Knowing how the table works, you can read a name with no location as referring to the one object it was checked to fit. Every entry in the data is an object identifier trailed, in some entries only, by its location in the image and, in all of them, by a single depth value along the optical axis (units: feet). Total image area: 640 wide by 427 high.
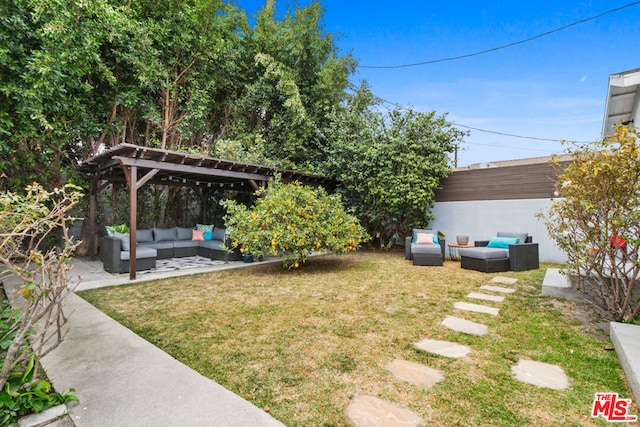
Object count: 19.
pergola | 19.13
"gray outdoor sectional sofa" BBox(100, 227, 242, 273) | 20.48
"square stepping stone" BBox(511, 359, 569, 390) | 7.21
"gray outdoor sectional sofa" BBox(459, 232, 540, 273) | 21.12
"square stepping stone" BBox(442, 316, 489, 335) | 10.52
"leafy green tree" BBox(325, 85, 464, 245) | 28.50
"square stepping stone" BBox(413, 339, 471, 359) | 8.84
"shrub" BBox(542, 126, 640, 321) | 9.66
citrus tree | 19.80
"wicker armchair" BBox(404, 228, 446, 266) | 23.52
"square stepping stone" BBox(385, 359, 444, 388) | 7.33
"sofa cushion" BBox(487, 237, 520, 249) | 22.58
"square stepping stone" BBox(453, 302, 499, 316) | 12.66
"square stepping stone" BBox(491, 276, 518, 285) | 18.07
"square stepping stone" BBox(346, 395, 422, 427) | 5.81
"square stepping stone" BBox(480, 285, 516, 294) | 15.95
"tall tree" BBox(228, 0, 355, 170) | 34.37
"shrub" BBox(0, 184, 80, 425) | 5.61
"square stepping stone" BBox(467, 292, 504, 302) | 14.43
